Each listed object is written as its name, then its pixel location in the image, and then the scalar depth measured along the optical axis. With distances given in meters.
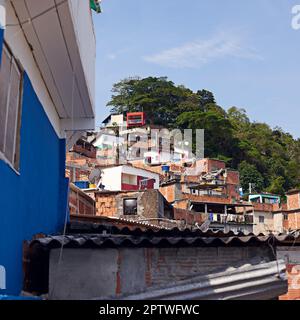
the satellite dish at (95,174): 24.20
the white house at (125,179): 45.34
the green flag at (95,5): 8.64
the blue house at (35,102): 5.18
